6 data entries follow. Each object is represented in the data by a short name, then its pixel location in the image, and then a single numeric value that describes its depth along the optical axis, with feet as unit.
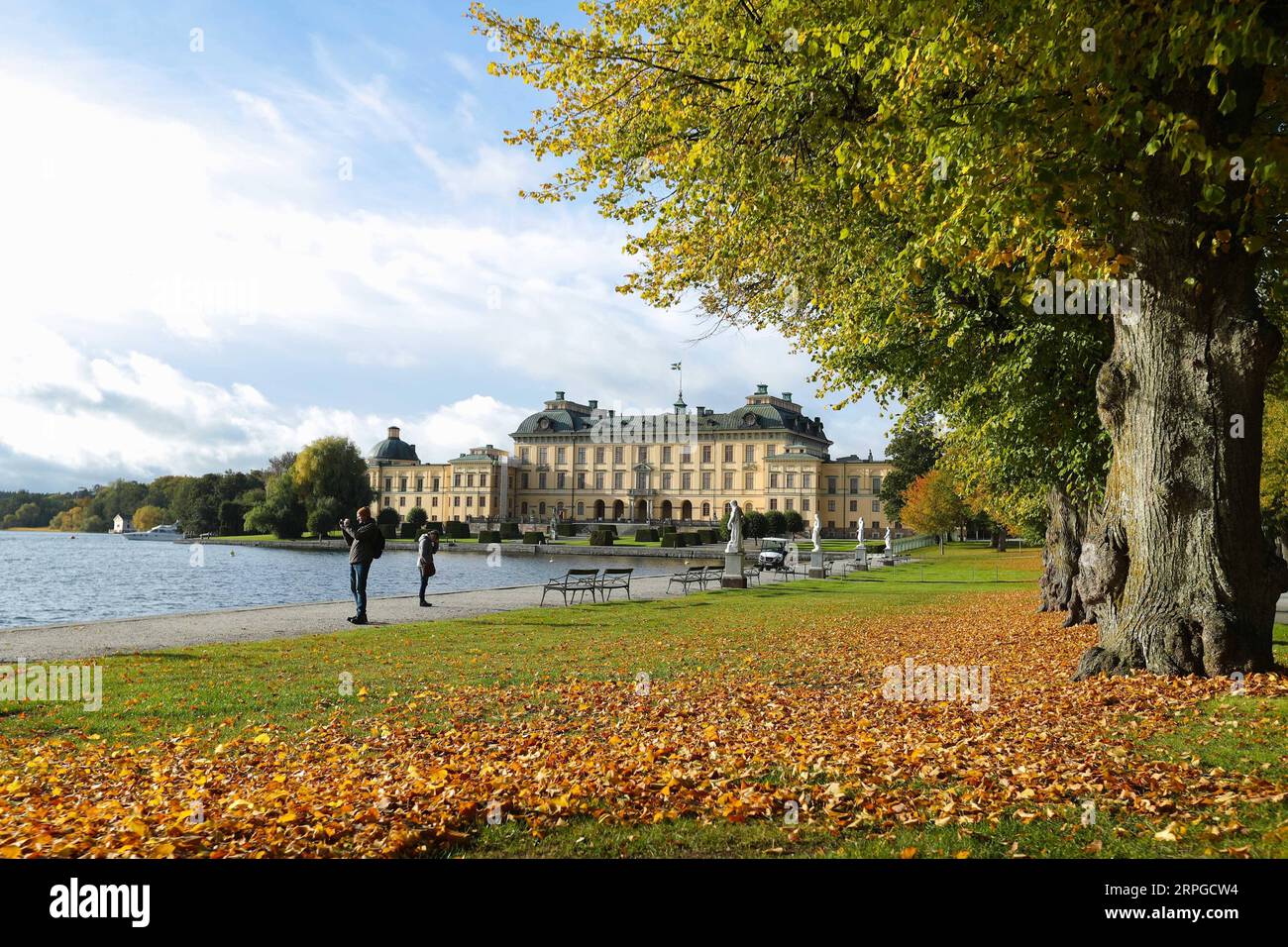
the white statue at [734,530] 73.72
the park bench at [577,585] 55.88
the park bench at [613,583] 60.49
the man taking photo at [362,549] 44.11
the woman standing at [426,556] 54.19
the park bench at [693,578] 67.87
